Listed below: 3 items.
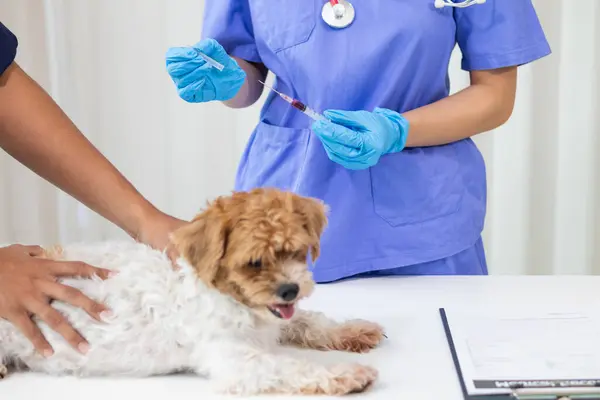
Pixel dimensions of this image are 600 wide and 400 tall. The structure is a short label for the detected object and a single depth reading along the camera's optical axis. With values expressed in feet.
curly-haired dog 5.29
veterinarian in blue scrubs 6.62
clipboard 5.12
